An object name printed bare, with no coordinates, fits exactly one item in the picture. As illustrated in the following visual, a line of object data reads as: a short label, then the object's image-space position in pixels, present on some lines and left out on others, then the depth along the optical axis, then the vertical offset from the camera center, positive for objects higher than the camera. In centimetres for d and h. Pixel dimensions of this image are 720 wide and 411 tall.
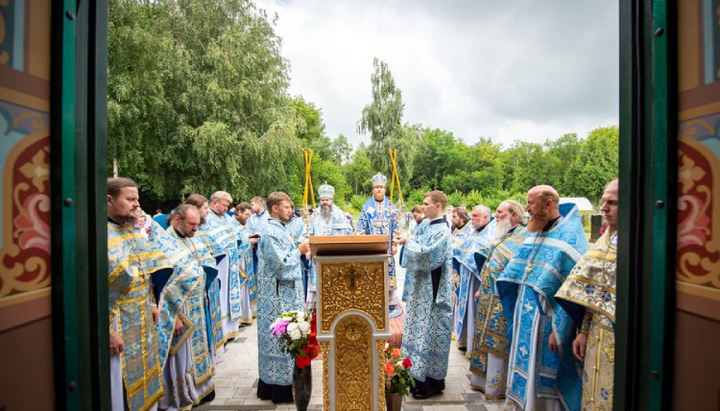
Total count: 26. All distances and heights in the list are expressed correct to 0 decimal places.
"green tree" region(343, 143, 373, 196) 4006 +348
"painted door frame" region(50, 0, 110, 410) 102 +1
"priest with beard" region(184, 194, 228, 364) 509 -120
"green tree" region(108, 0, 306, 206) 1605 +483
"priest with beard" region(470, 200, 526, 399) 421 -137
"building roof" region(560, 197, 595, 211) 3015 -8
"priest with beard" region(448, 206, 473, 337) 665 -62
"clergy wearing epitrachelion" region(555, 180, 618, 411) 246 -72
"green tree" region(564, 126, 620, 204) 3456 +325
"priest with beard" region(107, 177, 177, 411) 296 -84
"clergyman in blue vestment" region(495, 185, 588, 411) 310 -94
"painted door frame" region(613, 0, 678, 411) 104 -1
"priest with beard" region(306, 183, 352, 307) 745 -34
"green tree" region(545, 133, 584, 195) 5695 +770
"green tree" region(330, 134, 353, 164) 5478 +837
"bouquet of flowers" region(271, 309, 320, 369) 327 -118
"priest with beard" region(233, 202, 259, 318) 742 -109
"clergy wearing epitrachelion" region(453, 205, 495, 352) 561 -109
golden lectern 273 -87
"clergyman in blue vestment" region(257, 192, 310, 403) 429 -109
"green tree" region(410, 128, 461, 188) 5775 +663
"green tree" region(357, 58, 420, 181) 2942 +653
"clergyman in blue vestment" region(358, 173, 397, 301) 678 -15
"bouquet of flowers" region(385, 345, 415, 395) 327 -150
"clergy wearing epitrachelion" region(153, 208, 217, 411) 394 -129
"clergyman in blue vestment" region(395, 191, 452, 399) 450 -115
